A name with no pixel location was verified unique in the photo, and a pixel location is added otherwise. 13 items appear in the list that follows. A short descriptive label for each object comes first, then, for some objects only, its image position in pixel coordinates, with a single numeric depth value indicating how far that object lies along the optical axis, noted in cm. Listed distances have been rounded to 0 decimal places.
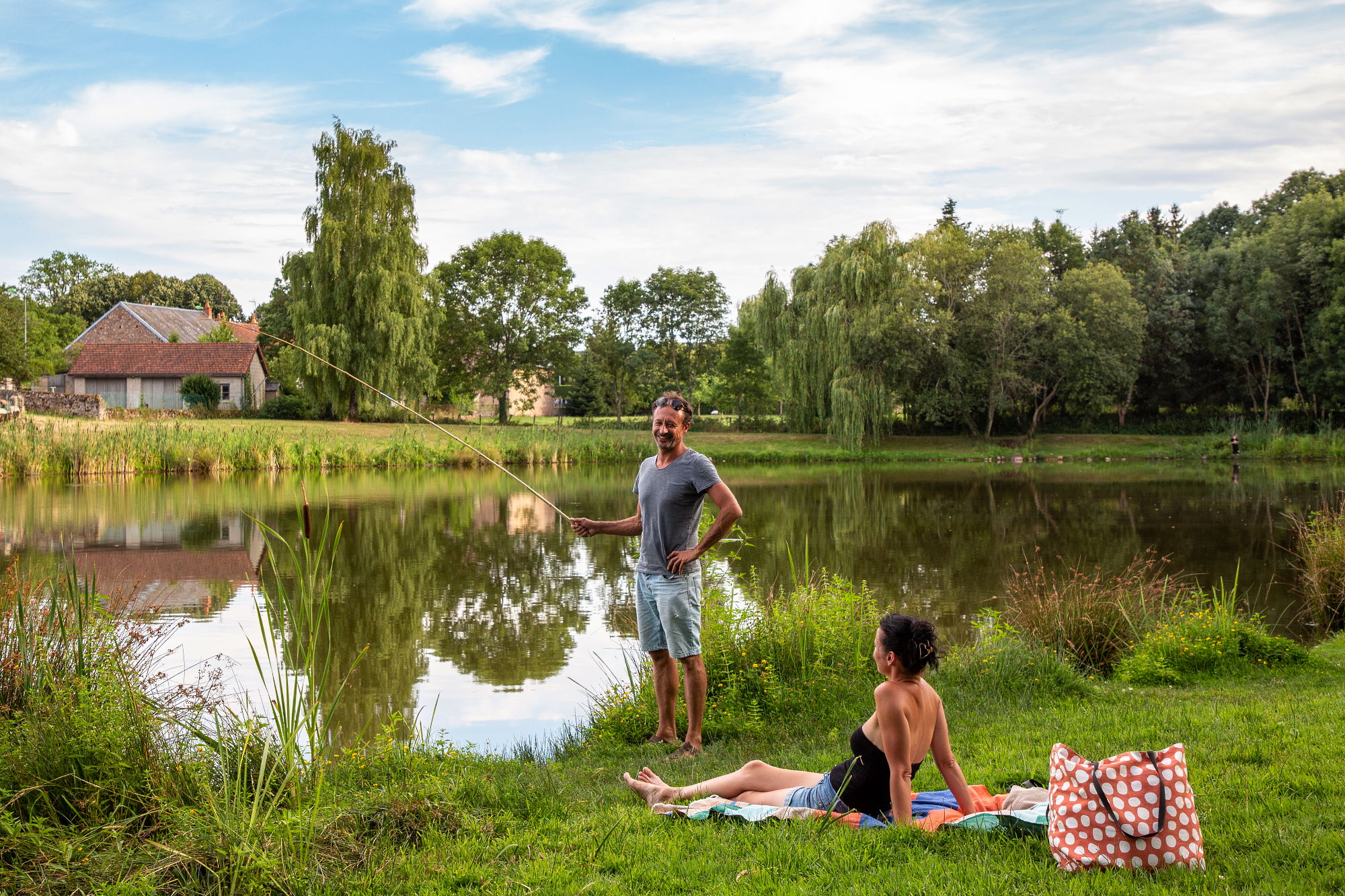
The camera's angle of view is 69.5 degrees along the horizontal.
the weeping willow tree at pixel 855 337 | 3672
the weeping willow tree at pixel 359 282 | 3741
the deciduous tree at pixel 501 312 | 5166
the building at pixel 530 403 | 5450
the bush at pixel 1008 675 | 633
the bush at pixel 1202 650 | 681
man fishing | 525
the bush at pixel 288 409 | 4197
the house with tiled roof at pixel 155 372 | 4841
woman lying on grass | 371
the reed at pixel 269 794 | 312
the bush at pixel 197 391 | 4522
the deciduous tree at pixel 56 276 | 7394
